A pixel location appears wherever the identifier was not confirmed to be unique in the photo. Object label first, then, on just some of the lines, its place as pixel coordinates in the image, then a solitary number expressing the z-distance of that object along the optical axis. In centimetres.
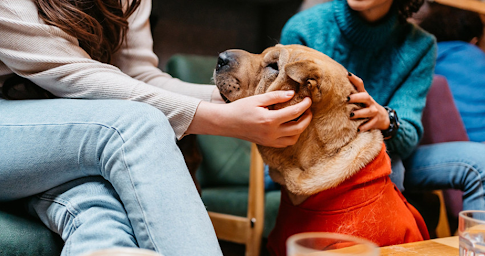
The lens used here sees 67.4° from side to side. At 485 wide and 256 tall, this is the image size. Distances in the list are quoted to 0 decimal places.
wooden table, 81
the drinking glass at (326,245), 42
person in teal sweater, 144
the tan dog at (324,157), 97
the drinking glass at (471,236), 68
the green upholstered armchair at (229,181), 161
